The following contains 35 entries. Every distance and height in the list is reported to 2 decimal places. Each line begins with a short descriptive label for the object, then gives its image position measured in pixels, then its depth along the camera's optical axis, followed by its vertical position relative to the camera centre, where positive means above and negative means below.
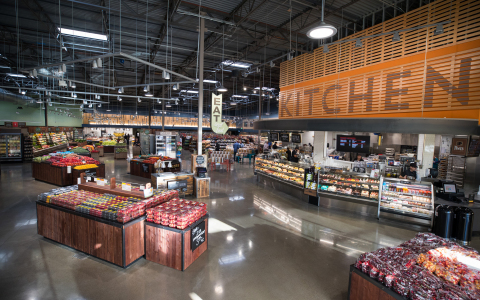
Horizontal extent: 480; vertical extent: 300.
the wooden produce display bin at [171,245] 3.67 -1.99
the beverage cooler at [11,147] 13.66 -1.24
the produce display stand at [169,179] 7.38 -1.64
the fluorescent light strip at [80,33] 8.13 +3.71
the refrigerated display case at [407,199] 5.91 -1.68
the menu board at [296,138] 10.15 -0.06
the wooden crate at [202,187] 7.97 -2.02
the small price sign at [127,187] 4.83 -1.24
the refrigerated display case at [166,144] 14.84 -0.80
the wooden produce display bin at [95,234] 3.67 -1.92
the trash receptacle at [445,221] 4.88 -1.83
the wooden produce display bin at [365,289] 2.39 -1.77
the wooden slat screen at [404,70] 6.04 +2.45
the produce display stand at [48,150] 14.65 -1.55
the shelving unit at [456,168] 9.82 -1.26
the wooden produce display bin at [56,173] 9.02 -1.91
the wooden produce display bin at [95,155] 16.25 -1.86
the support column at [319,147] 10.82 -0.49
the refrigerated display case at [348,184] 6.70 -1.50
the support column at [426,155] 7.82 -0.51
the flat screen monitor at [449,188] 5.87 -1.28
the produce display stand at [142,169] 10.98 -1.92
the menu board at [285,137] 10.81 -0.03
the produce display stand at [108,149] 21.71 -1.85
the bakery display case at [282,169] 8.41 -1.47
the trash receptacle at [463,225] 4.67 -1.83
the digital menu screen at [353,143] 7.39 -0.17
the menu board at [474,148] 7.85 -0.21
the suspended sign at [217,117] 8.34 +0.68
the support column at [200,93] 8.54 +1.69
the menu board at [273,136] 11.38 -0.01
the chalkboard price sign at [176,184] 7.14 -1.73
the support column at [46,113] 22.88 +1.73
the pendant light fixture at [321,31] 3.63 +1.87
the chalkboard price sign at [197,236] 3.85 -1.90
